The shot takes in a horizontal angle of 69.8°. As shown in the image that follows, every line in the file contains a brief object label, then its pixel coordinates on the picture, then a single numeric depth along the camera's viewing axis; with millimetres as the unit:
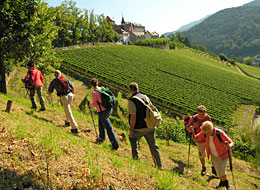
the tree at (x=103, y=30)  59734
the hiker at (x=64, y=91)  6309
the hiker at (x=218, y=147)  4508
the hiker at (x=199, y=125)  5820
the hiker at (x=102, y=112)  5418
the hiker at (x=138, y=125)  4633
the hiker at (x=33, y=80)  7121
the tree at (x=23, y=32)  8953
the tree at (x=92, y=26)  56791
